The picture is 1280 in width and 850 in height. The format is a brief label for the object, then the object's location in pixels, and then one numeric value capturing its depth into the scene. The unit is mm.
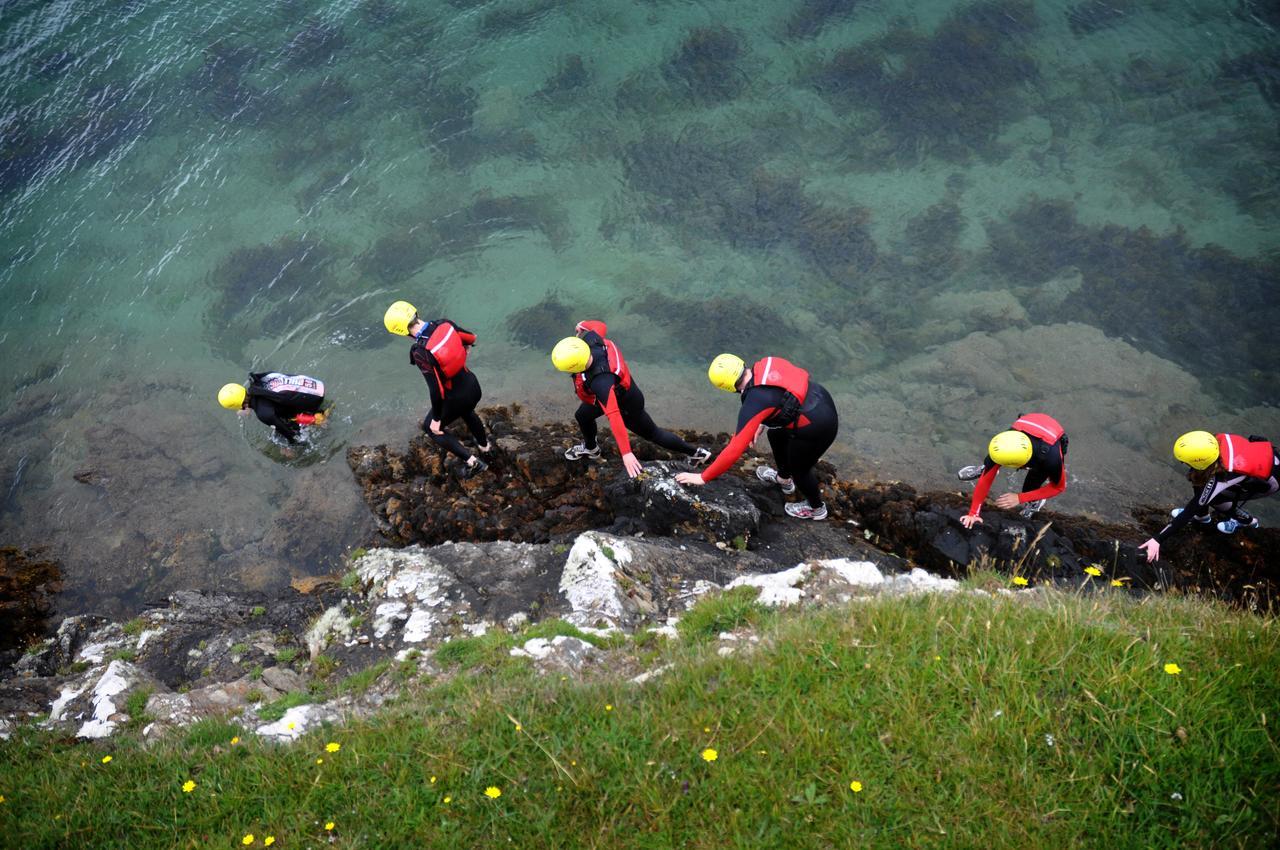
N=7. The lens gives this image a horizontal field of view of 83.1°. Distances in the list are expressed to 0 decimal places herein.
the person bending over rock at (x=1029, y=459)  6645
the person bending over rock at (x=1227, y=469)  6500
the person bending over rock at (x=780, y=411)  6656
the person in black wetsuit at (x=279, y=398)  9320
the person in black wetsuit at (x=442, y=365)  7676
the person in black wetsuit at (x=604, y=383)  7070
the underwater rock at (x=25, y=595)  8508
